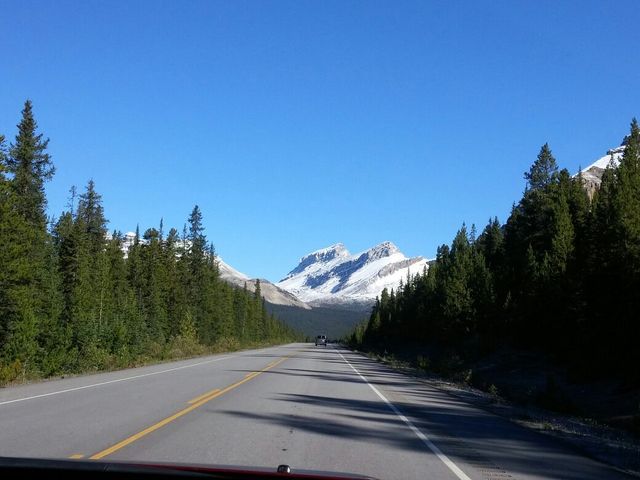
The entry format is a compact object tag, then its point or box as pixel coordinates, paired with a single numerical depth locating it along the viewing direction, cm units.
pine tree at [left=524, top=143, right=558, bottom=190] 6544
